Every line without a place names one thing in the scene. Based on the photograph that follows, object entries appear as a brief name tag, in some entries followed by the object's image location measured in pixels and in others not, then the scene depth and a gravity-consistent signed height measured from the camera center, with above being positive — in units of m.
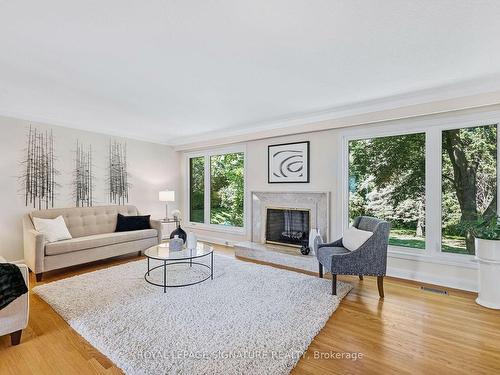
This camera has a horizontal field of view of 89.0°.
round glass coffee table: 2.92 -0.77
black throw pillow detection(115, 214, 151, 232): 4.43 -0.59
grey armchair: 2.72 -0.73
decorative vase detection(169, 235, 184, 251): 3.21 -0.69
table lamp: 5.27 -0.12
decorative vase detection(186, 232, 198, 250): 3.21 -0.66
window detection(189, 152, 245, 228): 5.17 +0.03
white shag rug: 1.71 -1.12
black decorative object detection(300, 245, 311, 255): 3.80 -0.88
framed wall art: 4.17 +0.48
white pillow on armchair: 2.87 -0.55
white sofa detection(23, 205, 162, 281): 3.24 -0.74
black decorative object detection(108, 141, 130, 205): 4.85 +0.32
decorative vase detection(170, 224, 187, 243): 3.58 -0.62
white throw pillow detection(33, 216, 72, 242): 3.47 -0.55
